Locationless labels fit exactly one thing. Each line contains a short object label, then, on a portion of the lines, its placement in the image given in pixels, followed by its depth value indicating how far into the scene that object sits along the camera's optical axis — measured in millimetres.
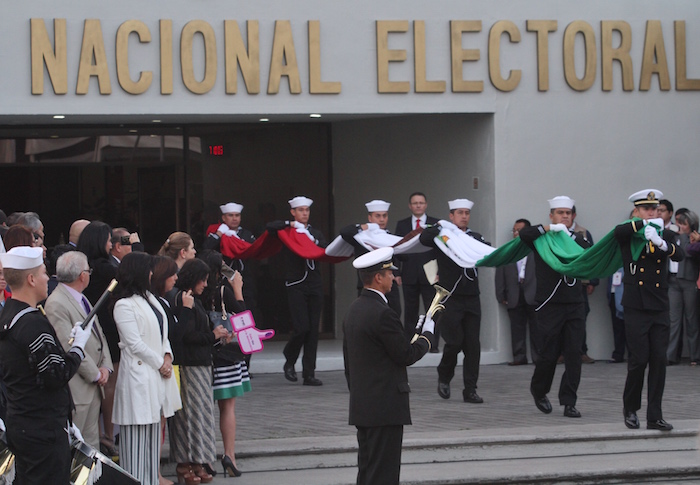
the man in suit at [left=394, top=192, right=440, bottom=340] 23204
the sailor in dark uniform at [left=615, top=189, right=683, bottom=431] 16534
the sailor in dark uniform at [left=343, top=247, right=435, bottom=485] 11758
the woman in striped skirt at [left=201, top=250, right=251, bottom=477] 14575
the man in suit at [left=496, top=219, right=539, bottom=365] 24524
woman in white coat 12908
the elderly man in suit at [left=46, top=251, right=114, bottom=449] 12872
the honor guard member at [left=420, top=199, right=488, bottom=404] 19627
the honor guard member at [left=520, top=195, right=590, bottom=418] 18123
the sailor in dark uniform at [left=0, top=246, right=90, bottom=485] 10289
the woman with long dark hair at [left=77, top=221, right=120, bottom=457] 14745
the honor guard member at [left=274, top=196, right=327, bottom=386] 21941
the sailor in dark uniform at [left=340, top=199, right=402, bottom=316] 20720
